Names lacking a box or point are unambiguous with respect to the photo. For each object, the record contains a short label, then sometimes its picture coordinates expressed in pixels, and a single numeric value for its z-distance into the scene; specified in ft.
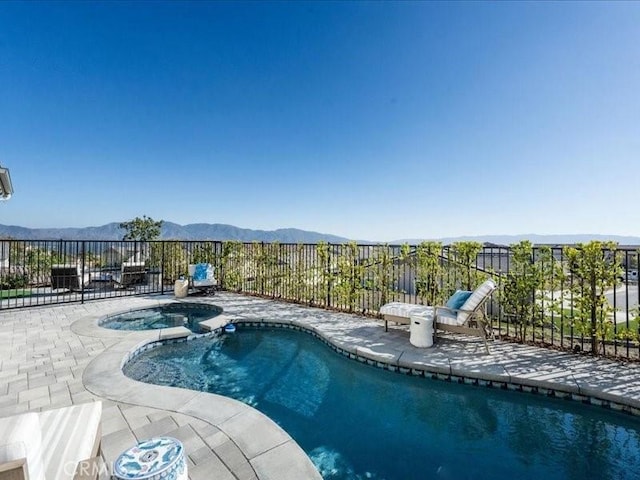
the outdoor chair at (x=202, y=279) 29.55
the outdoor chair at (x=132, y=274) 34.88
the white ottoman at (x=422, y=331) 15.67
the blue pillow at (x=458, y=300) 15.82
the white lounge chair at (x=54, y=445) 3.69
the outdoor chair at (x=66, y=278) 31.19
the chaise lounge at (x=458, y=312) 14.90
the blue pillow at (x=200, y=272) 29.68
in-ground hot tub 21.38
